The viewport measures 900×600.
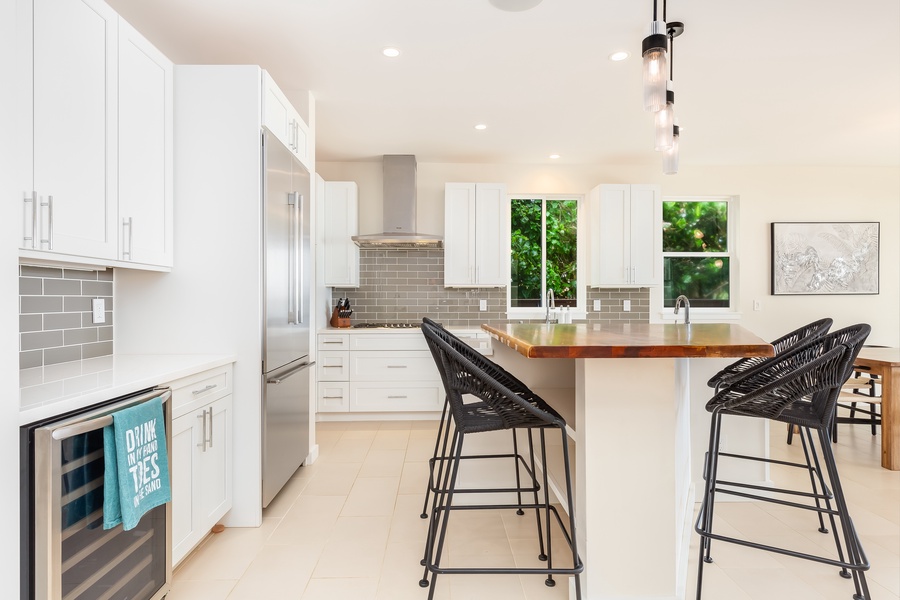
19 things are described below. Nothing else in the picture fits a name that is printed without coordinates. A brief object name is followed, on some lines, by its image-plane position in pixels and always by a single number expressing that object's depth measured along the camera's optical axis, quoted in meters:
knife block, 5.15
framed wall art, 5.66
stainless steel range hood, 5.16
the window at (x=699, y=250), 5.83
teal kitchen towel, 1.49
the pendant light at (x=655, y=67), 1.89
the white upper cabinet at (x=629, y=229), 5.33
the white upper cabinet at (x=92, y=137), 1.61
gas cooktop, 5.23
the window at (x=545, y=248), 5.74
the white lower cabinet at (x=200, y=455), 2.01
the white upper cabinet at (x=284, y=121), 2.72
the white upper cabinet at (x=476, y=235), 5.21
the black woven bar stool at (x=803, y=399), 1.72
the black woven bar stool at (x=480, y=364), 1.82
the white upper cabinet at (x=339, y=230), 5.13
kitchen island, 1.76
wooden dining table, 3.41
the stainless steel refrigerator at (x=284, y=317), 2.64
